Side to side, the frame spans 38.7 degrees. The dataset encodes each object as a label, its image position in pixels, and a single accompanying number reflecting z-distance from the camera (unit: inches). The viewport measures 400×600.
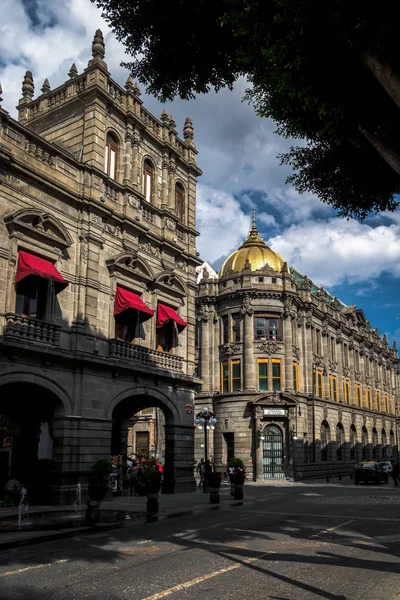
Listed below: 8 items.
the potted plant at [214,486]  845.8
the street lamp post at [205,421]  1085.8
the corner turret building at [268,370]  1651.1
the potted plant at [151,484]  713.0
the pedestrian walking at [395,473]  1380.4
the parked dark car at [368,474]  1472.7
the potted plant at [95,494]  616.4
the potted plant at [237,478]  928.3
